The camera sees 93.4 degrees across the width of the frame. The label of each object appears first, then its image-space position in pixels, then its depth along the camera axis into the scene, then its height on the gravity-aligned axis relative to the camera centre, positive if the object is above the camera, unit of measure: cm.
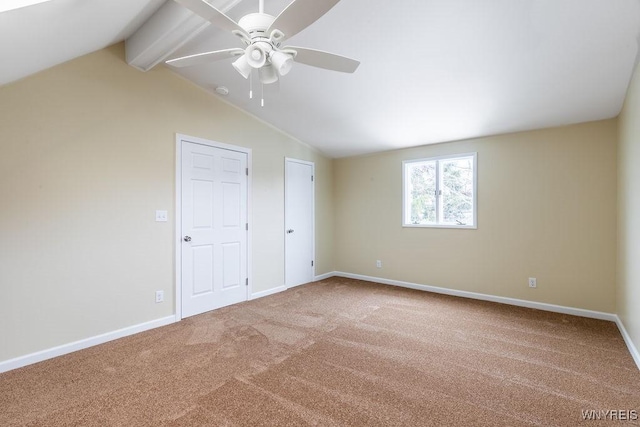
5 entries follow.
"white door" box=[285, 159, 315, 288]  483 -17
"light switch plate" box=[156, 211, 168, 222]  328 -4
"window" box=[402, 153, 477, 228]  430 +31
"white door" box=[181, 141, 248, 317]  354 -19
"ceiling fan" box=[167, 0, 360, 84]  146 +97
